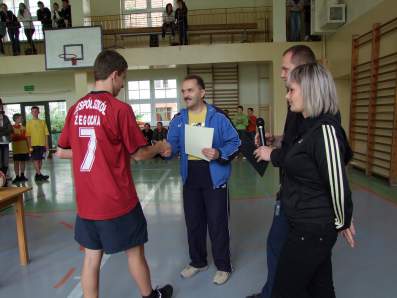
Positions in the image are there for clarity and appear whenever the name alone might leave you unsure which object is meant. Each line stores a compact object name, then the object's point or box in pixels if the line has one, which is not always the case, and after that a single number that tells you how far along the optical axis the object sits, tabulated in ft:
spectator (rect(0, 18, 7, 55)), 37.27
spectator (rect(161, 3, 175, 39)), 36.70
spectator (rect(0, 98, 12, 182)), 19.35
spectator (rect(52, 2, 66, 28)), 35.76
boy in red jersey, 5.76
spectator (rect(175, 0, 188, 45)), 34.06
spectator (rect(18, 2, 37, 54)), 37.34
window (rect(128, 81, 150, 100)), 43.48
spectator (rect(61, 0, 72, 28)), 35.37
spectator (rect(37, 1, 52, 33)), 36.24
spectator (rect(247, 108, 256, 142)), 32.66
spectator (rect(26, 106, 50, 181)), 23.59
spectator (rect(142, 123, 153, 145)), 36.18
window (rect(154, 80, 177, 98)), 42.93
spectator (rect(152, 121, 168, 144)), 36.81
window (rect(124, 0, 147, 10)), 43.04
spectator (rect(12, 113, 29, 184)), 22.81
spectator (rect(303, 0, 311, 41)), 31.84
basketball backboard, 31.83
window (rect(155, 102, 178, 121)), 43.47
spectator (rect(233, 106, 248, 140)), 32.58
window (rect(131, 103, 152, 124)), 43.73
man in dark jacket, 5.47
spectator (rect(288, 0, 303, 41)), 31.58
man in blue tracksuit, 8.23
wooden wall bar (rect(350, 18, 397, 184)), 19.55
